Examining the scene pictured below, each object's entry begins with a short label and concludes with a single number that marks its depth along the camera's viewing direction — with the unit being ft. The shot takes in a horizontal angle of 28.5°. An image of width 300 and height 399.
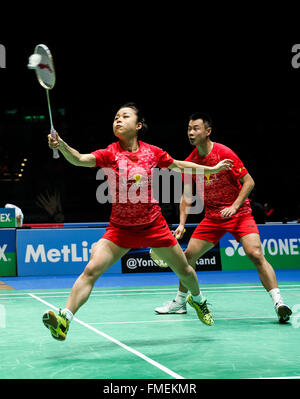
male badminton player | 18.08
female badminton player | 13.60
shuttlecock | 13.48
